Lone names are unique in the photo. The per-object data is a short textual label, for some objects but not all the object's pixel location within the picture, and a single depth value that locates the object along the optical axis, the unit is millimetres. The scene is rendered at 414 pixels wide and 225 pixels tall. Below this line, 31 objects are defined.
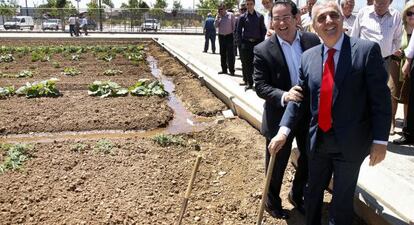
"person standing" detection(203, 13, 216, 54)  18531
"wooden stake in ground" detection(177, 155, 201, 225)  3150
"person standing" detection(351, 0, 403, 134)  5309
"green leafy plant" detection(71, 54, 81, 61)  17781
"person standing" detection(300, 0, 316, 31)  6984
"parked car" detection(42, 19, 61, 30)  45219
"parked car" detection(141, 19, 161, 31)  45219
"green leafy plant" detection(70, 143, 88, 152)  6137
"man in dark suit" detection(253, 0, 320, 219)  3520
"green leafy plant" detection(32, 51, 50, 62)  17281
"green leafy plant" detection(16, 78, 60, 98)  10188
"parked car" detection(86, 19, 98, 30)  46225
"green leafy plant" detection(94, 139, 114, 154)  6039
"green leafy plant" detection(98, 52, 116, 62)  17600
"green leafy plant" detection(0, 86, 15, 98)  10109
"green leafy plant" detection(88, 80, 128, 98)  10328
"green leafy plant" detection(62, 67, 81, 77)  13750
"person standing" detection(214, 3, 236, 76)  11672
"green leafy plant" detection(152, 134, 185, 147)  6473
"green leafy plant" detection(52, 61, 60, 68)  15414
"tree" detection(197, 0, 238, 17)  49438
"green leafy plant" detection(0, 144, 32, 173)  5434
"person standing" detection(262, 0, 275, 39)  7652
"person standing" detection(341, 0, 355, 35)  6105
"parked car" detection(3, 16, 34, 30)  46969
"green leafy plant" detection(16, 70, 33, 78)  13188
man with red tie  2793
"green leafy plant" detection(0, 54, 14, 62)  17125
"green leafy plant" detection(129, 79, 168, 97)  10406
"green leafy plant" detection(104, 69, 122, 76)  13734
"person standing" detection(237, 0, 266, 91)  9000
